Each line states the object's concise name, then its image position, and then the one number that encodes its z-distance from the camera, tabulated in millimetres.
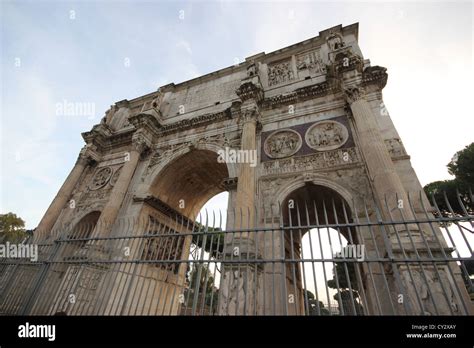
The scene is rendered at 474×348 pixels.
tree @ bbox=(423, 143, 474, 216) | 14297
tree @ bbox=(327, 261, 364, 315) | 21916
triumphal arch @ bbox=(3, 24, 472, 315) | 5121
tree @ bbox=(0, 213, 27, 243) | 20609
